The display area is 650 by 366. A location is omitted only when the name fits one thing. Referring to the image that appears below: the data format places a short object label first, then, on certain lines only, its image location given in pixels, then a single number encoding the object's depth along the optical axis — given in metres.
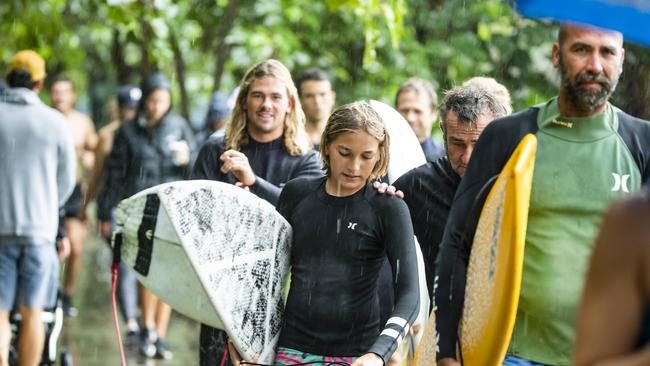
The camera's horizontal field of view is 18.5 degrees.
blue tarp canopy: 3.52
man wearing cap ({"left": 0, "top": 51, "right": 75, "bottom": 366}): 12.48
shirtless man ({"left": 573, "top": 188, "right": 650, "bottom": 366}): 3.50
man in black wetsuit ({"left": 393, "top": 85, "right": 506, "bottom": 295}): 8.09
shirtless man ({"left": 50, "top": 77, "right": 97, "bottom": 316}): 19.30
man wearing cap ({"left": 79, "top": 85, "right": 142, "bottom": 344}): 16.68
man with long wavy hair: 9.50
